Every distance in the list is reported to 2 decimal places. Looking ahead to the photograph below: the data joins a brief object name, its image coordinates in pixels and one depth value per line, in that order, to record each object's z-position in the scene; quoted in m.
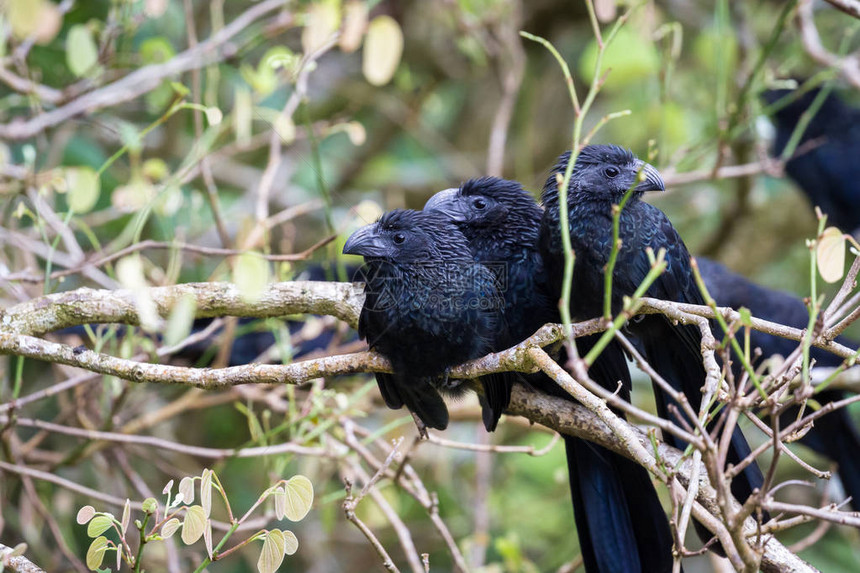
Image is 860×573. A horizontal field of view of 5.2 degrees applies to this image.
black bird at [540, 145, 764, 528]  6.01
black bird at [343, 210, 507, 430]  6.00
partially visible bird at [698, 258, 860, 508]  6.29
